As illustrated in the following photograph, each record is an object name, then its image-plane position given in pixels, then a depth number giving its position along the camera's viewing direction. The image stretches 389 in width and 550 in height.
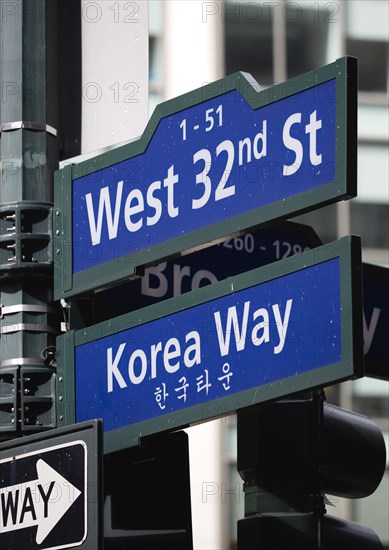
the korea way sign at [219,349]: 6.94
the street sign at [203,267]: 8.63
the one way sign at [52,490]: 7.32
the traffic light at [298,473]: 7.93
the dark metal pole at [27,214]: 8.11
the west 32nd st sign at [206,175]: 7.23
